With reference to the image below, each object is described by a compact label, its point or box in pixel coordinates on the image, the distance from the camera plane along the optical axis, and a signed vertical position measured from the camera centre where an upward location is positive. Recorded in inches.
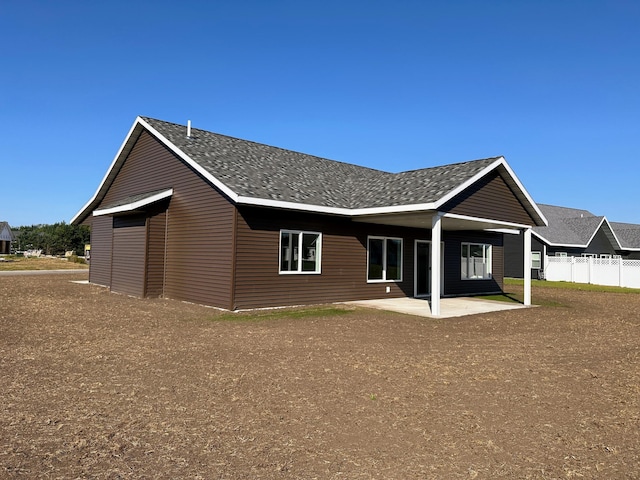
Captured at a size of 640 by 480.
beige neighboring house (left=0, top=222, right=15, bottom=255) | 2674.7 +54.7
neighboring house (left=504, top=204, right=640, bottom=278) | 1423.5 +56.3
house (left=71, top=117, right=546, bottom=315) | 551.2 +45.6
